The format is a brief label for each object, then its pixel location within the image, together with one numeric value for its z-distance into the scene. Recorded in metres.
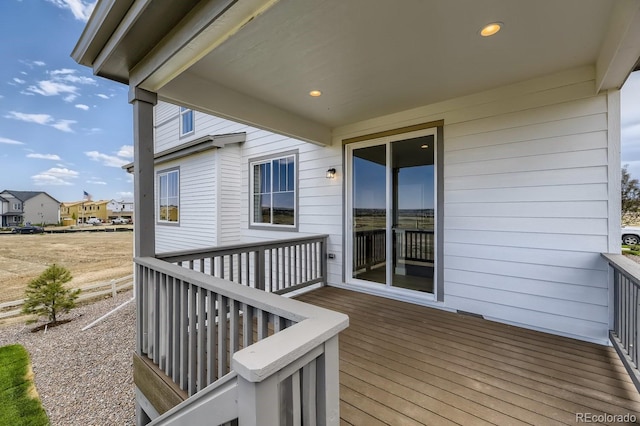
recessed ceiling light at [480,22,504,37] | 2.00
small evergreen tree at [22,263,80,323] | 7.29
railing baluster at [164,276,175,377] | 2.14
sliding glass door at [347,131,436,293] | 3.77
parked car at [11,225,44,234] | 23.41
